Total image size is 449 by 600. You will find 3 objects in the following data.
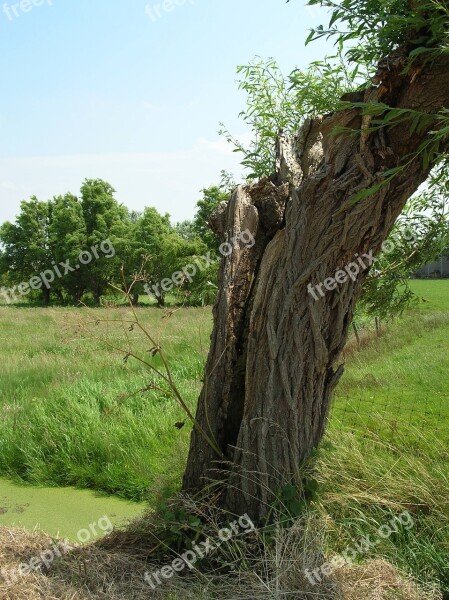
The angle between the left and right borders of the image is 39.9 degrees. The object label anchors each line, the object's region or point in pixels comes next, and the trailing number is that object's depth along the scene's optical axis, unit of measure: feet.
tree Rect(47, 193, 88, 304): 134.82
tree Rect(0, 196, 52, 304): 145.38
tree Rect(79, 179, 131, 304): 130.11
